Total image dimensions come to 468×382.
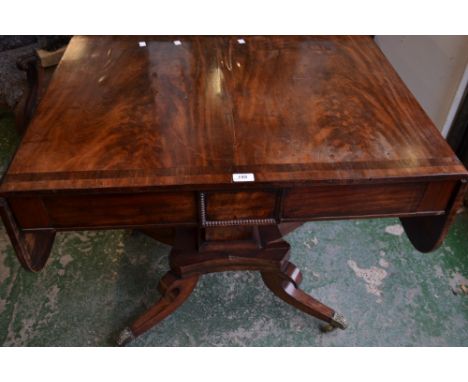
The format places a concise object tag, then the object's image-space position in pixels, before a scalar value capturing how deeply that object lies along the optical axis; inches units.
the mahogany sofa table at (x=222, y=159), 35.0
